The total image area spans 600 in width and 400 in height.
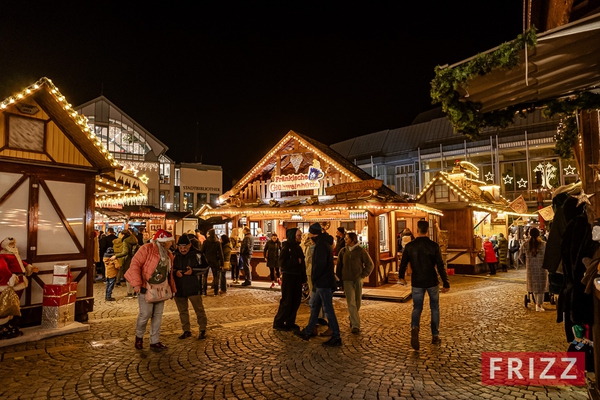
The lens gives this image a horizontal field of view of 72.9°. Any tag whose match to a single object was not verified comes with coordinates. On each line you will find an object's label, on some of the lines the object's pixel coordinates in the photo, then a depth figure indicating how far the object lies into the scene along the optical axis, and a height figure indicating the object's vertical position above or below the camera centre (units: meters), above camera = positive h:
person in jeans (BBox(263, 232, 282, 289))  12.58 -0.63
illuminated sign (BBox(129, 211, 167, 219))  24.56 +1.17
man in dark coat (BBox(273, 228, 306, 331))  7.41 -0.90
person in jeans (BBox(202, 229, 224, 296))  11.45 -0.55
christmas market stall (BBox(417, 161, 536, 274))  17.78 +0.78
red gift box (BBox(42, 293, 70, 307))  7.28 -1.18
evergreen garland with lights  3.27 +1.26
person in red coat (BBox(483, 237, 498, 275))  16.52 -1.18
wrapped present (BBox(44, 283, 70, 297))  7.30 -0.99
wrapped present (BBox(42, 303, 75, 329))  7.26 -1.46
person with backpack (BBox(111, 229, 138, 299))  11.10 -0.44
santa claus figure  6.43 -0.63
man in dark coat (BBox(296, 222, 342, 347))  6.63 -0.82
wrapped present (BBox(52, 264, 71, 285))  7.45 -0.72
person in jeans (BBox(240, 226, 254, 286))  13.73 -0.75
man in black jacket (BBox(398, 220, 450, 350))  6.22 -0.71
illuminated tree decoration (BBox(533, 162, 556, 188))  28.64 +3.90
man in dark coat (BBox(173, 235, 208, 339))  6.79 -0.82
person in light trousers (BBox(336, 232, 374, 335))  7.35 -0.69
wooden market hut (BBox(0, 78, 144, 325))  7.44 +0.99
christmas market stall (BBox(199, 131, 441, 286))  12.96 +1.19
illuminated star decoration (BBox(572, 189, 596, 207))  4.15 +0.28
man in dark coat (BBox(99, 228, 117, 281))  13.72 -0.24
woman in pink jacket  6.12 -0.70
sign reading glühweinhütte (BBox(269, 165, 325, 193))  15.08 +1.89
